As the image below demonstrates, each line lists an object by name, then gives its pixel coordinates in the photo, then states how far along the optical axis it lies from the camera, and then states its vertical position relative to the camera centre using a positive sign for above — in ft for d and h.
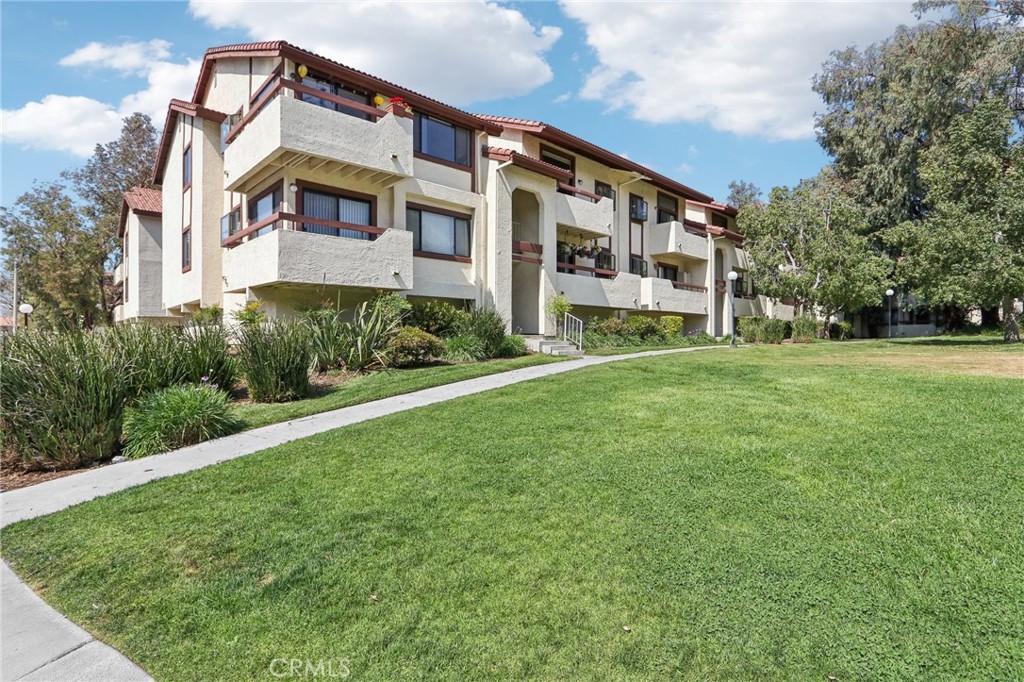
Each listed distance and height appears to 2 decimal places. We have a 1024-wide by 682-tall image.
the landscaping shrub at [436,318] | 53.36 +1.39
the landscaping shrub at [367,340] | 42.73 -0.67
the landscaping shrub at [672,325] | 83.10 +0.95
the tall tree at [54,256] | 94.53 +14.07
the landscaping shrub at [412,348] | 44.32 -1.38
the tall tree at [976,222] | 61.05 +13.21
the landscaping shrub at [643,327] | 76.69 +0.58
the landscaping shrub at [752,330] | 85.66 +0.13
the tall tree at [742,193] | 170.30 +45.02
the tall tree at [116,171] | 115.24 +36.32
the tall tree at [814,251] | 93.76 +14.66
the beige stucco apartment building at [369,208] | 48.11 +14.90
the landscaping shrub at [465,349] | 50.11 -1.67
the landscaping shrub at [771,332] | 85.05 -0.21
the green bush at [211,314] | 54.39 +1.95
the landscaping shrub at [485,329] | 52.34 +0.24
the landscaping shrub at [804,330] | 91.81 +0.11
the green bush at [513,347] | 54.29 -1.64
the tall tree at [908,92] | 81.51 +42.01
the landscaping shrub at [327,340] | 42.01 -0.66
